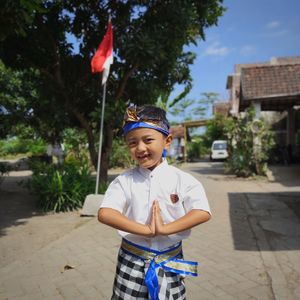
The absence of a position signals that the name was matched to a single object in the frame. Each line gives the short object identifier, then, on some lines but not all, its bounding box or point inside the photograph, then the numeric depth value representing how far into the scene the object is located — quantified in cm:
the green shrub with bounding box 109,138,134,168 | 1806
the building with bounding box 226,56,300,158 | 1398
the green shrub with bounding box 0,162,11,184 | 978
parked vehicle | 2581
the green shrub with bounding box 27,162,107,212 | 746
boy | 186
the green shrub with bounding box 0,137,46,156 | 2705
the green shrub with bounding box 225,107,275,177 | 1258
